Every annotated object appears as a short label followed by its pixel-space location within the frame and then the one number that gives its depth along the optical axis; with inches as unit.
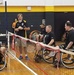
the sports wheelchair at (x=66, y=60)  260.5
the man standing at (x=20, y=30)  295.9
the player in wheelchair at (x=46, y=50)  278.8
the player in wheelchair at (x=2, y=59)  224.1
